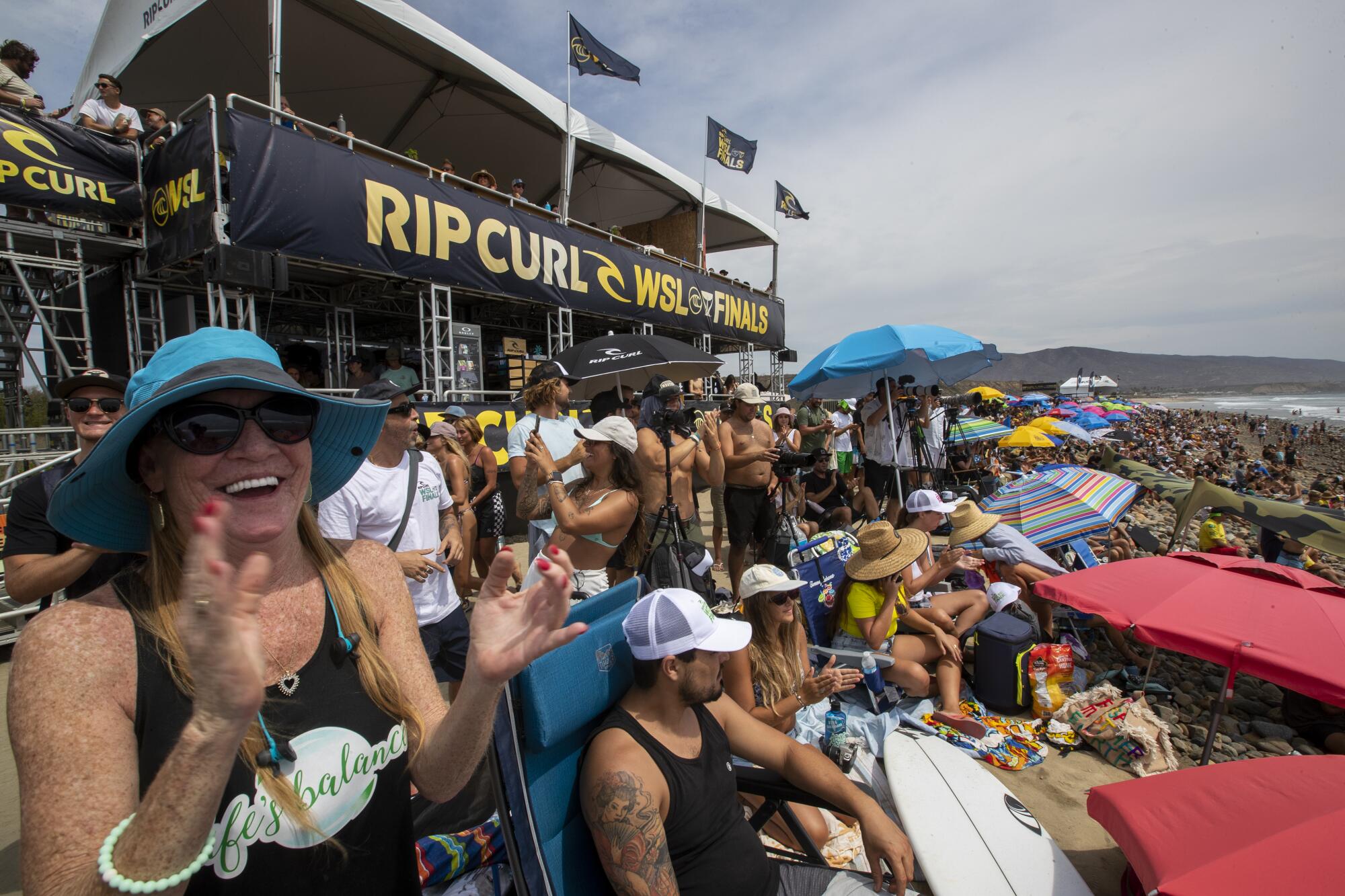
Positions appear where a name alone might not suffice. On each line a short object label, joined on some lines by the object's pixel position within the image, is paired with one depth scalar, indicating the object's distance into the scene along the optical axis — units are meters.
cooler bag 3.63
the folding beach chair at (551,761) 1.74
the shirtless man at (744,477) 5.32
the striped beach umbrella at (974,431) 11.08
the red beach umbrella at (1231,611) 2.66
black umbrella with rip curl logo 5.61
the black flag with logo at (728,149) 15.89
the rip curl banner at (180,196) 6.21
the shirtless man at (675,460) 3.70
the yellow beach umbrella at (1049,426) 14.54
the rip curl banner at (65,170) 5.81
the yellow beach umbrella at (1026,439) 12.43
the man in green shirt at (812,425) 8.39
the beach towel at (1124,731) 3.22
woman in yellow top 3.61
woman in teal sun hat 0.72
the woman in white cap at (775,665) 2.77
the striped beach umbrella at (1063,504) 5.17
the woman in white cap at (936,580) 4.09
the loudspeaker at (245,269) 5.79
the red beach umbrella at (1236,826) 1.60
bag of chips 3.62
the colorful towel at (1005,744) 3.23
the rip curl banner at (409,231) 6.43
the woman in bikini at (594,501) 3.03
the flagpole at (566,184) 10.73
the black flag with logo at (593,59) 11.16
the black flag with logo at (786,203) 19.50
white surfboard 2.29
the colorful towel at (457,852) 2.03
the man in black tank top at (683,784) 1.67
